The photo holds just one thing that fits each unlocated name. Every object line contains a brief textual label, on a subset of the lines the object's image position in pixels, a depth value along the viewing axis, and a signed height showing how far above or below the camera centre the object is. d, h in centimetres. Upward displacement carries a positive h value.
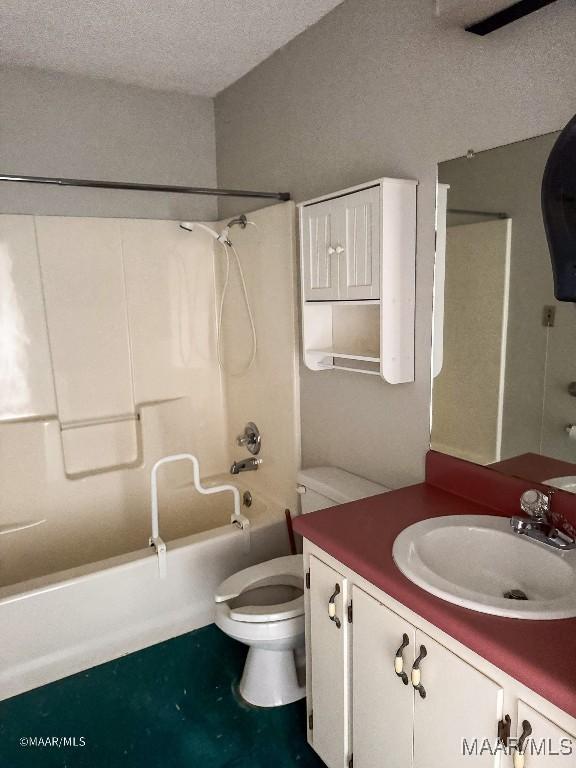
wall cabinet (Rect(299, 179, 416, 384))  175 +9
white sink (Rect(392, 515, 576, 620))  115 -67
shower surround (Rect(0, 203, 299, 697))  259 -43
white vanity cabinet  103 -92
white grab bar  215 -99
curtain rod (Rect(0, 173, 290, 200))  208 +48
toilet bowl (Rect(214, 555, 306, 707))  185 -114
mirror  145 -11
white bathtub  206 -123
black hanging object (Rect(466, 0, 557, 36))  132 +69
